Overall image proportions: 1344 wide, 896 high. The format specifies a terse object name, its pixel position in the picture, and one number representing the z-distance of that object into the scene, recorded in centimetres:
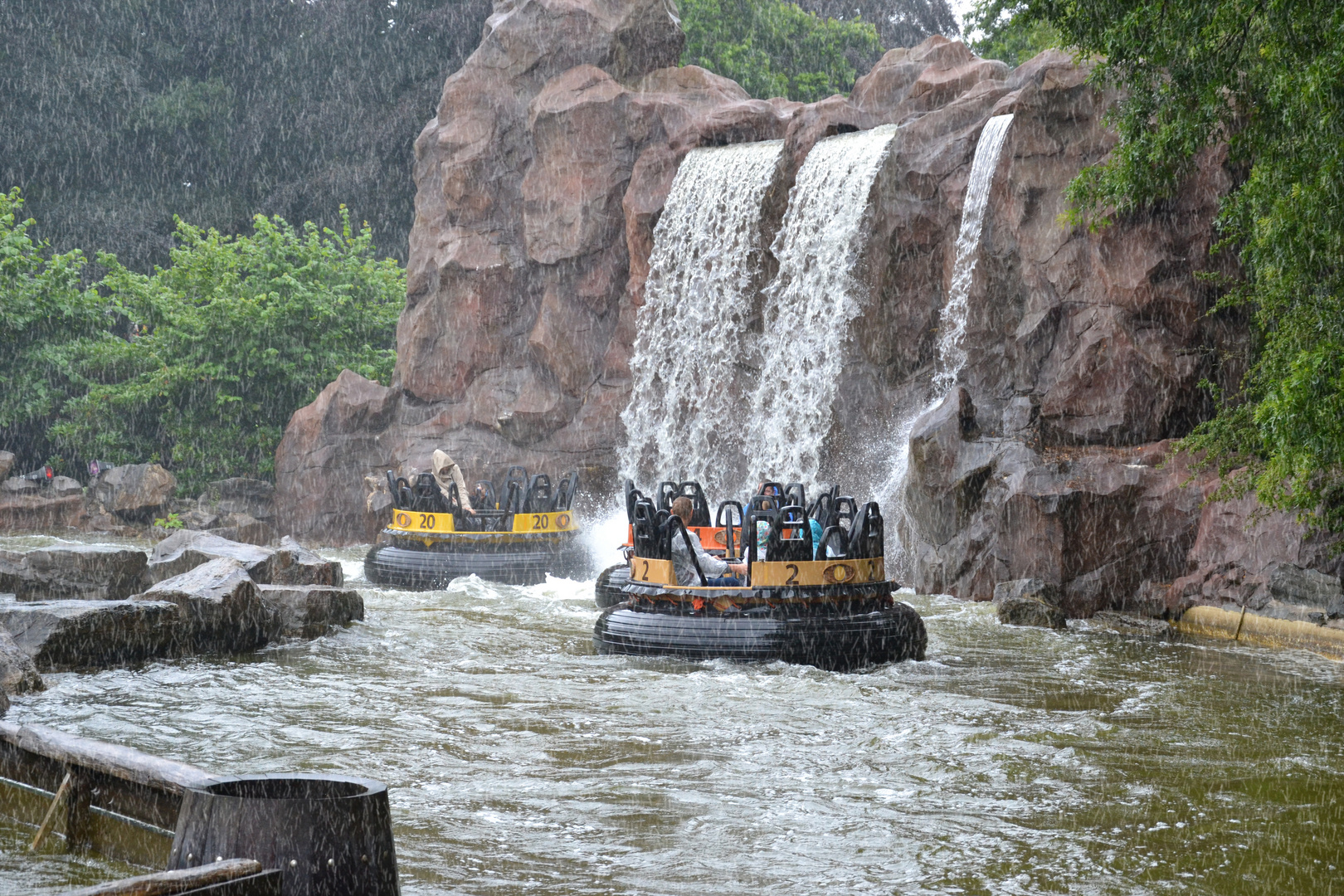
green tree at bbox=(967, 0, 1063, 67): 2781
